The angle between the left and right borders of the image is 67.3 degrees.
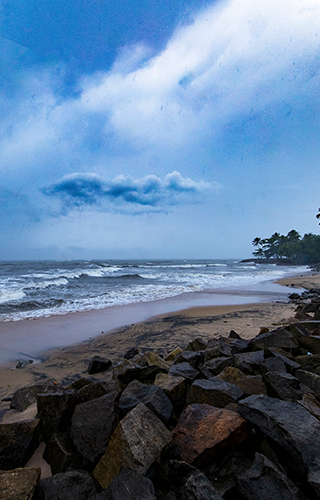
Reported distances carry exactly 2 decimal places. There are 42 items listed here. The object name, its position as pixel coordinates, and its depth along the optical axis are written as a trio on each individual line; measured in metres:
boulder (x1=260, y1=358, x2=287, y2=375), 2.94
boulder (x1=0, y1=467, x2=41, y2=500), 1.63
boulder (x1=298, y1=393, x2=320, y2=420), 2.12
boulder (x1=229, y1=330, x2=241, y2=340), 5.30
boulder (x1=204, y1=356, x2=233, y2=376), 3.29
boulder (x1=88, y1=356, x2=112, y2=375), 4.34
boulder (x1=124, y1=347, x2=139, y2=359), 5.02
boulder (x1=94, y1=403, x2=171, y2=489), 1.75
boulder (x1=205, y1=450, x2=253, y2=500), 1.60
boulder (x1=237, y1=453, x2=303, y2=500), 1.49
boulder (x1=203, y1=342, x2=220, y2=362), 3.95
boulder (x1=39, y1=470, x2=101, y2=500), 1.65
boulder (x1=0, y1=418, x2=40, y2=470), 2.10
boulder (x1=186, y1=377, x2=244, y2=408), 2.31
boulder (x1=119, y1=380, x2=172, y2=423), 2.22
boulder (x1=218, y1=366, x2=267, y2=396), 2.54
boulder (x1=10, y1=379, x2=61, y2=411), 3.08
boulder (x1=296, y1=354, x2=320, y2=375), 3.14
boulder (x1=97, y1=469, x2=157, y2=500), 1.54
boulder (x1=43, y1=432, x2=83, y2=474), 1.98
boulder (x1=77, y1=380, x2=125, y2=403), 2.48
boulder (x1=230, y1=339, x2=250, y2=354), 4.10
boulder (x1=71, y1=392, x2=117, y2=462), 1.94
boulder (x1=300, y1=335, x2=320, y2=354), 3.86
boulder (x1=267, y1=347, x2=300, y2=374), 3.04
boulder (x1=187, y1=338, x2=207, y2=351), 4.74
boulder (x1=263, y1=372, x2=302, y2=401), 2.41
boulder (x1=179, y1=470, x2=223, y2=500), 1.49
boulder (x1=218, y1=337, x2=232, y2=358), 3.88
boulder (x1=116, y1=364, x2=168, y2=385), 3.17
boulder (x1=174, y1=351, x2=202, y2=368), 3.81
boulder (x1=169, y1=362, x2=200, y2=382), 2.90
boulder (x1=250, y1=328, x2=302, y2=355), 3.89
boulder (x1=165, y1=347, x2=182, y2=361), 4.46
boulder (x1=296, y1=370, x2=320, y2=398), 2.65
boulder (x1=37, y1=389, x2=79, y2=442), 2.31
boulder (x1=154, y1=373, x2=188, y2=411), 2.53
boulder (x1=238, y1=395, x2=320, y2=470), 1.70
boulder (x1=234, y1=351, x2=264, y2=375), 3.17
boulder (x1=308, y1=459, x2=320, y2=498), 1.48
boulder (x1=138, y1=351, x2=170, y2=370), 3.78
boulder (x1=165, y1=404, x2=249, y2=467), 1.80
